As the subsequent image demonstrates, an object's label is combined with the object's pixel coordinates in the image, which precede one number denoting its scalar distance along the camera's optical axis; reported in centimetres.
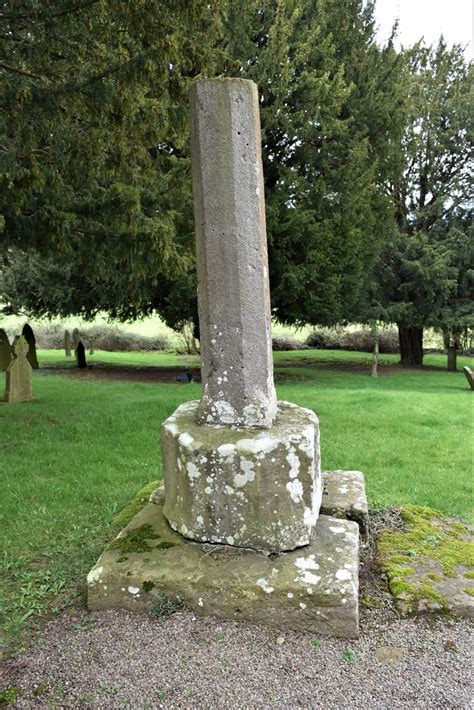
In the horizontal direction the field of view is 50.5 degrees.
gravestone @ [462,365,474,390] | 1350
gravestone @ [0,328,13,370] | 1611
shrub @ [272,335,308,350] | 2925
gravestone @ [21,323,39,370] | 1742
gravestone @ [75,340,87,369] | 1811
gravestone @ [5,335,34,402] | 1010
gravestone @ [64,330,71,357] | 2272
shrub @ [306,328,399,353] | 2865
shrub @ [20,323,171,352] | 2857
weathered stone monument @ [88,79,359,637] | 261
